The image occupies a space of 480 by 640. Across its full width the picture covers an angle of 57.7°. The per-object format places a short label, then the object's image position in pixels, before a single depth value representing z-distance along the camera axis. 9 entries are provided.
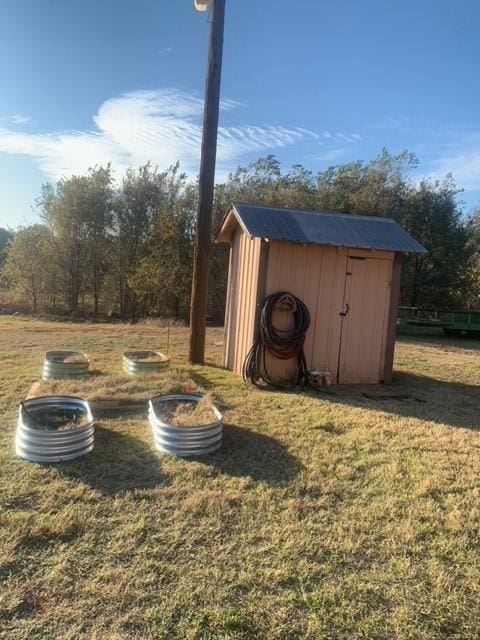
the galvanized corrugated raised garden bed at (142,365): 5.30
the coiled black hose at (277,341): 5.53
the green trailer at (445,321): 12.98
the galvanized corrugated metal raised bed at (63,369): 5.02
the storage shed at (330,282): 5.67
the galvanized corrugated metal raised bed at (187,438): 3.12
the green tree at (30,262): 18.16
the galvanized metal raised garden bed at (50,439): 2.92
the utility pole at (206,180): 6.14
